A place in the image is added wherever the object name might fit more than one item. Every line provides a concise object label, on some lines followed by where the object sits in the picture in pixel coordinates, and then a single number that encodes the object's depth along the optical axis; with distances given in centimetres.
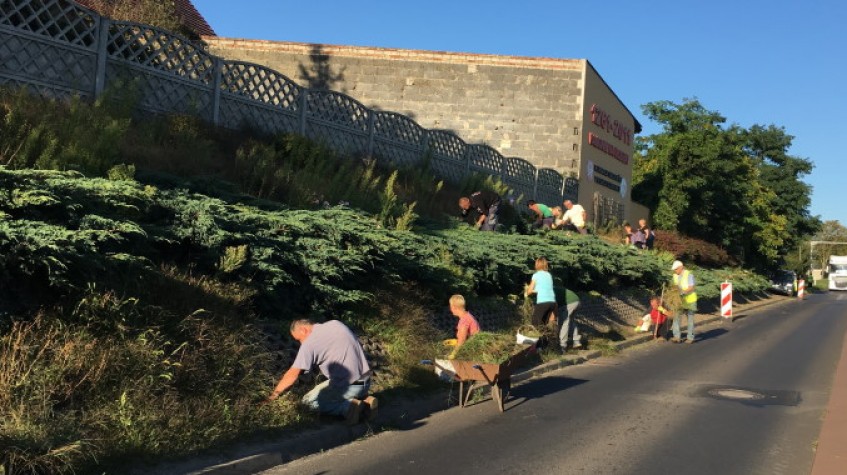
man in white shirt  2242
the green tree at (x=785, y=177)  6206
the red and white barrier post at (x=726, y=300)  2369
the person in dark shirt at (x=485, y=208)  1680
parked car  5722
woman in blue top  1204
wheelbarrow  796
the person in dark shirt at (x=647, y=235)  2694
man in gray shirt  684
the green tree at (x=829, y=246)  13475
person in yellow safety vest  1661
